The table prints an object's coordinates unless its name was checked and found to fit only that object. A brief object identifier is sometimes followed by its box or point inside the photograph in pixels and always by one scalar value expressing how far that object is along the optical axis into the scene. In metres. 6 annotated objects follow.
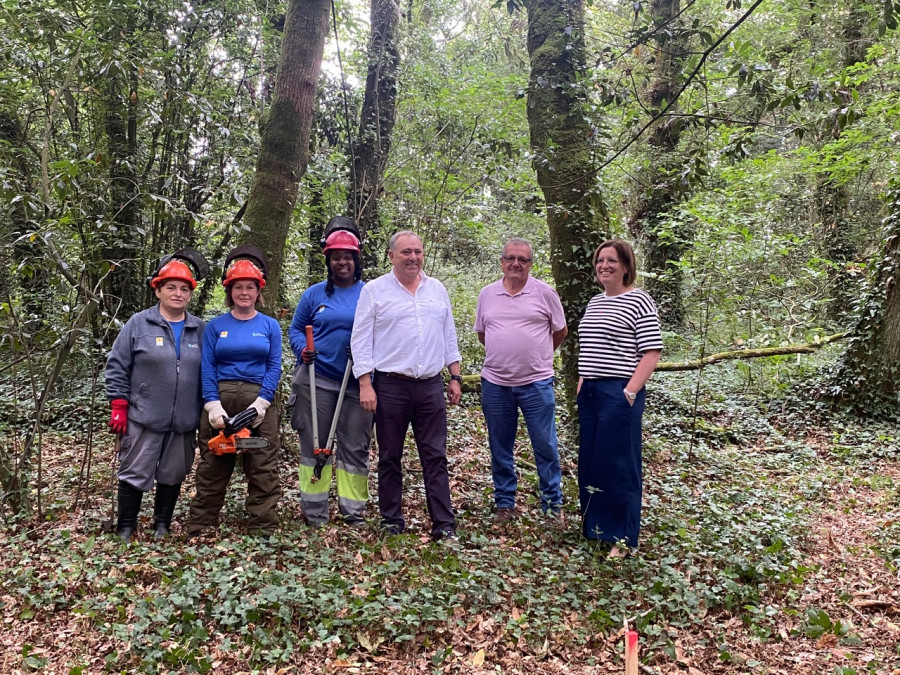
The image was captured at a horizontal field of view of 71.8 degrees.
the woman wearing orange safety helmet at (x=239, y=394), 4.65
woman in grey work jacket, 4.45
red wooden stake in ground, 1.91
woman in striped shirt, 4.36
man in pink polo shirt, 5.02
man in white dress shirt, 4.60
